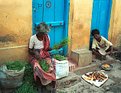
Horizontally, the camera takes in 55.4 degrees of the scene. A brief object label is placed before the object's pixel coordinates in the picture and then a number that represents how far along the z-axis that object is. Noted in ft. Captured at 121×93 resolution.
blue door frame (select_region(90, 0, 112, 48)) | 12.25
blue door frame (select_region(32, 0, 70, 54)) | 10.12
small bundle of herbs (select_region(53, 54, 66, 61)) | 9.90
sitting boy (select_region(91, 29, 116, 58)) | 11.97
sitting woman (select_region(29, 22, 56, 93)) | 8.62
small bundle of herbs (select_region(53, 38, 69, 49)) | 9.72
